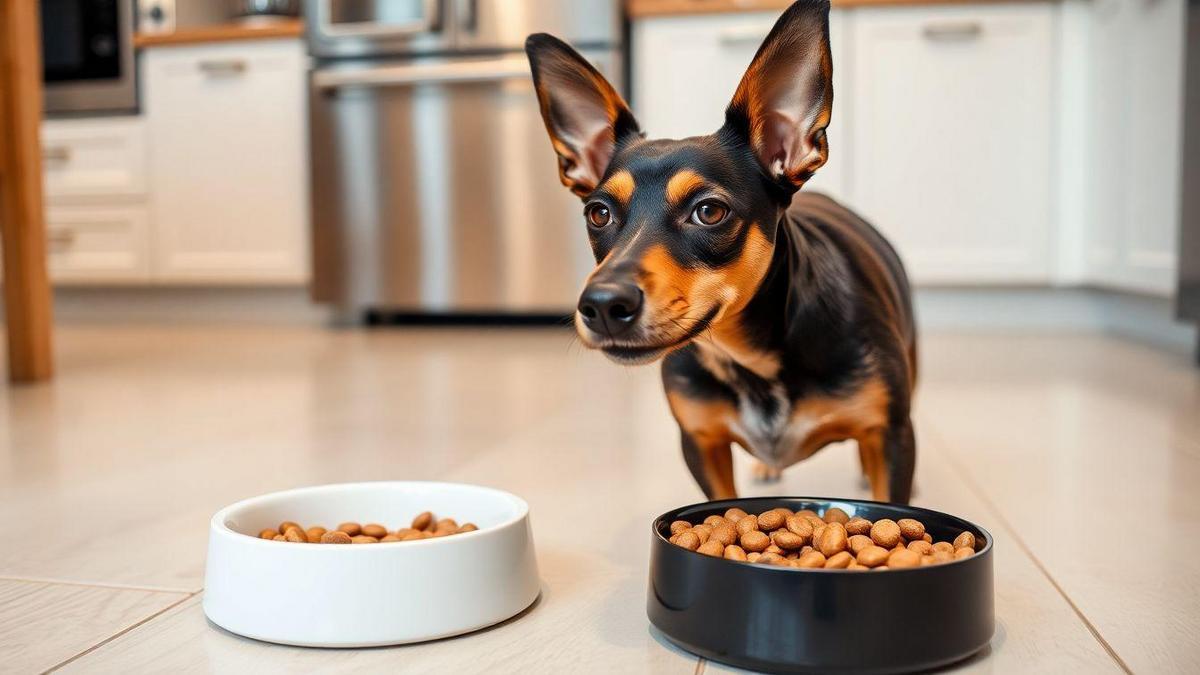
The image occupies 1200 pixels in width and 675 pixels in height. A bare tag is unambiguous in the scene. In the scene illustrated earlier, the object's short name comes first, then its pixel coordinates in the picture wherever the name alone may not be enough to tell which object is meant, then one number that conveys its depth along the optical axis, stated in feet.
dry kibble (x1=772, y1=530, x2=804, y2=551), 3.34
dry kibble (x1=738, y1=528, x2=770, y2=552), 3.33
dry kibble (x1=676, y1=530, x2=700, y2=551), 3.36
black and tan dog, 3.45
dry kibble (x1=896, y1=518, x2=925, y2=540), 3.38
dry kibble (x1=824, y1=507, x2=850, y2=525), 3.54
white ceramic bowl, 3.26
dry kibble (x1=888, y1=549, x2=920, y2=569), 3.07
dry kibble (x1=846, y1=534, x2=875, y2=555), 3.23
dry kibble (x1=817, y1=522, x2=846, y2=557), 3.21
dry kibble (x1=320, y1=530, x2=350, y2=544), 3.61
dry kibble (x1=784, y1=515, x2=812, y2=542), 3.37
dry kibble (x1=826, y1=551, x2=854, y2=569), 3.10
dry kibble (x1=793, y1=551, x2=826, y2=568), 3.12
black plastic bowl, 2.92
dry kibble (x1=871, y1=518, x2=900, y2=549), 3.30
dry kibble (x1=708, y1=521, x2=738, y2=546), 3.35
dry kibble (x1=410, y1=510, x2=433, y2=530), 3.92
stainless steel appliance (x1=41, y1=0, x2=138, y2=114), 15.48
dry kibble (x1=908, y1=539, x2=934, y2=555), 3.24
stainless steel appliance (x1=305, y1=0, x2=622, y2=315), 13.93
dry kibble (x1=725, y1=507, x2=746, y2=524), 3.53
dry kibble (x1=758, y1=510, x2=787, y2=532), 3.49
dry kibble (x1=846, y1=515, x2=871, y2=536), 3.43
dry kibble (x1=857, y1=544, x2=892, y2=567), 3.12
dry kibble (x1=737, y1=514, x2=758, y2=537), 3.42
